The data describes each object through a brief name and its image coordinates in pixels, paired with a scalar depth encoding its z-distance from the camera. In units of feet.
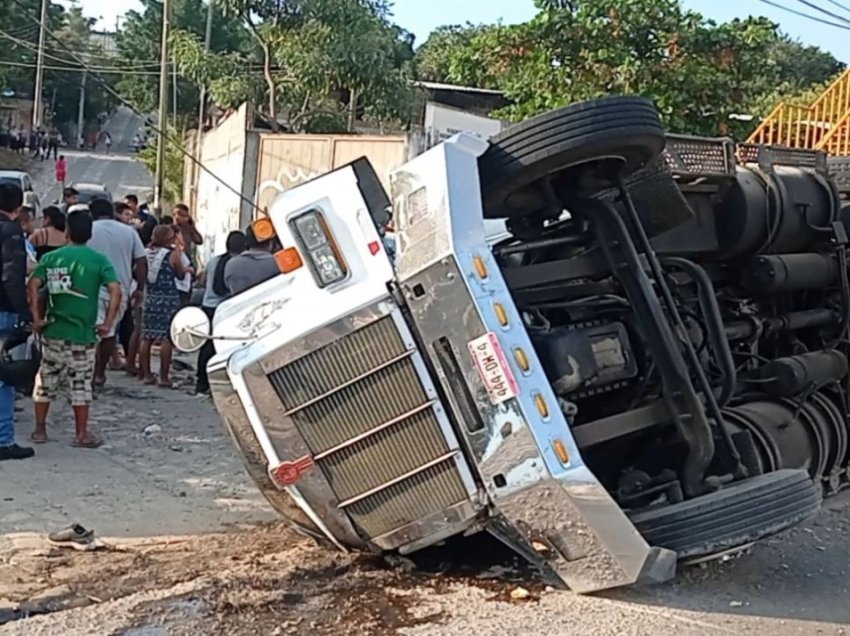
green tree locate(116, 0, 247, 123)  185.68
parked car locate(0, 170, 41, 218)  79.08
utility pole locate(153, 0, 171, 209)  89.04
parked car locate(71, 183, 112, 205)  75.76
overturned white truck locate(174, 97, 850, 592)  15.08
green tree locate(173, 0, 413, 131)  79.25
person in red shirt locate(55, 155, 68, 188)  112.34
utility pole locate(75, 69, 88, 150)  266.98
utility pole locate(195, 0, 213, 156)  108.24
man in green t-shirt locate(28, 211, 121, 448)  26.02
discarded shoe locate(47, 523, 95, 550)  19.39
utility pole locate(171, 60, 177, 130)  164.41
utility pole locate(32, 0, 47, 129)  159.64
